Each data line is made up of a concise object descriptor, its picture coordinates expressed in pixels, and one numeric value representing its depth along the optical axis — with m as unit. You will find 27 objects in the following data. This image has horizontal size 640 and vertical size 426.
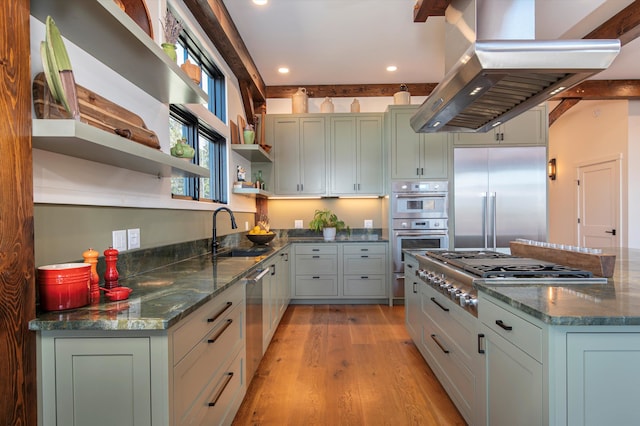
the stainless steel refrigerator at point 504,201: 4.14
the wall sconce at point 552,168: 6.92
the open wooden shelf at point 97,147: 1.07
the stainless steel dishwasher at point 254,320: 2.15
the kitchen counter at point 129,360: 1.07
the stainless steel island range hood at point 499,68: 1.57
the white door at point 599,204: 5.27
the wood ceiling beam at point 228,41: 2.63
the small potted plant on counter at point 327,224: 4.57
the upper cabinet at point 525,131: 4.16
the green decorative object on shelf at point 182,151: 1.97
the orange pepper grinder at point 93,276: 1.28
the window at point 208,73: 2.75
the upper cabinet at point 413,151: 4.27
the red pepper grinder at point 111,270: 1.35
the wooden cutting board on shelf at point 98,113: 1.16
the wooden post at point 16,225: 1.01
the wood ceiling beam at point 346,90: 4.82
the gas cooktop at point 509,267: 1.61
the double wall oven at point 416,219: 4.24
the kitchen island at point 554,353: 1.09
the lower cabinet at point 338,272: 4.36
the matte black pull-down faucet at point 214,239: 2.77
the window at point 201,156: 2.56
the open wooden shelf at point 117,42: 1.17
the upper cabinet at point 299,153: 4.62
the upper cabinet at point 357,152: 4.60
